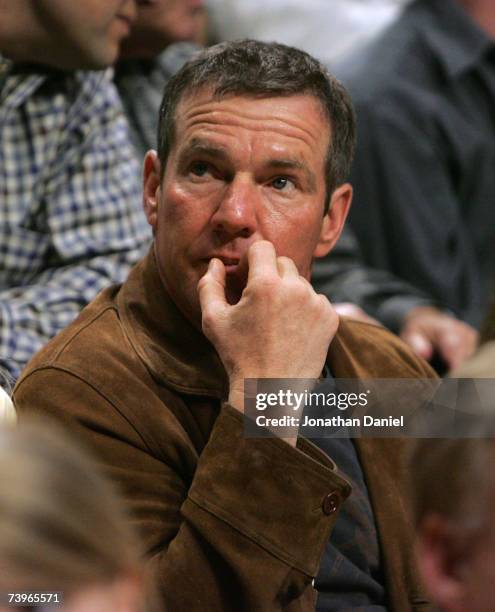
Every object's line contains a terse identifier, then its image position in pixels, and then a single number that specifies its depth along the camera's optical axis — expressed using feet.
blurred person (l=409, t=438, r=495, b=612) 8.30
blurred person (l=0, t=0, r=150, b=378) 16.96
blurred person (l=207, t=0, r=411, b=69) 27.14
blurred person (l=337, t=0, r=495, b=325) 23.44
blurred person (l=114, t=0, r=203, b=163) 20.30
